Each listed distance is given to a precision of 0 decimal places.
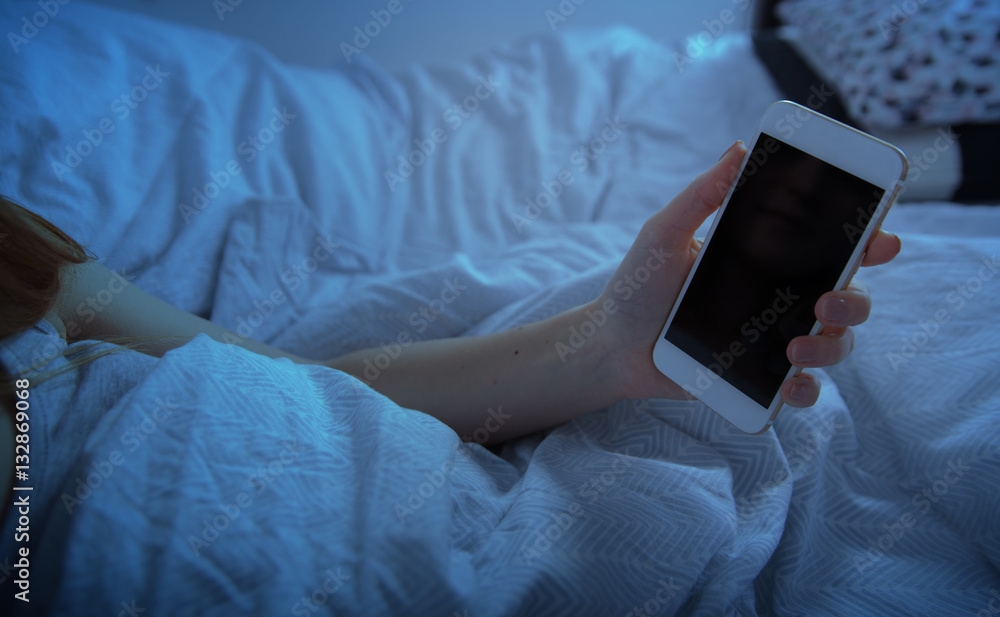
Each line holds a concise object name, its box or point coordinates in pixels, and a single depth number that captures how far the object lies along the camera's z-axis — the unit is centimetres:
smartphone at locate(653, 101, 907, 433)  46
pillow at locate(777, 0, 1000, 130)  88
